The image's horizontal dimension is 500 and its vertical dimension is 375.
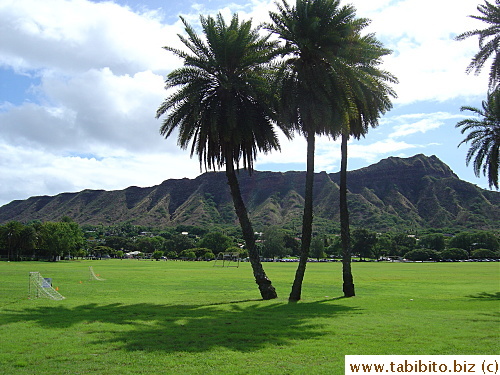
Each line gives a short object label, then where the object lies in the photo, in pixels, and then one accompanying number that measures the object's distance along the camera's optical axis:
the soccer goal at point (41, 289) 22.86
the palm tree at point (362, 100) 24.55
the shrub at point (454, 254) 143.00
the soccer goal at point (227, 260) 130.94
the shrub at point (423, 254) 146.50
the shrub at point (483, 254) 146.12
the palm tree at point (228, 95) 24.50
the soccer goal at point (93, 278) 40.38
